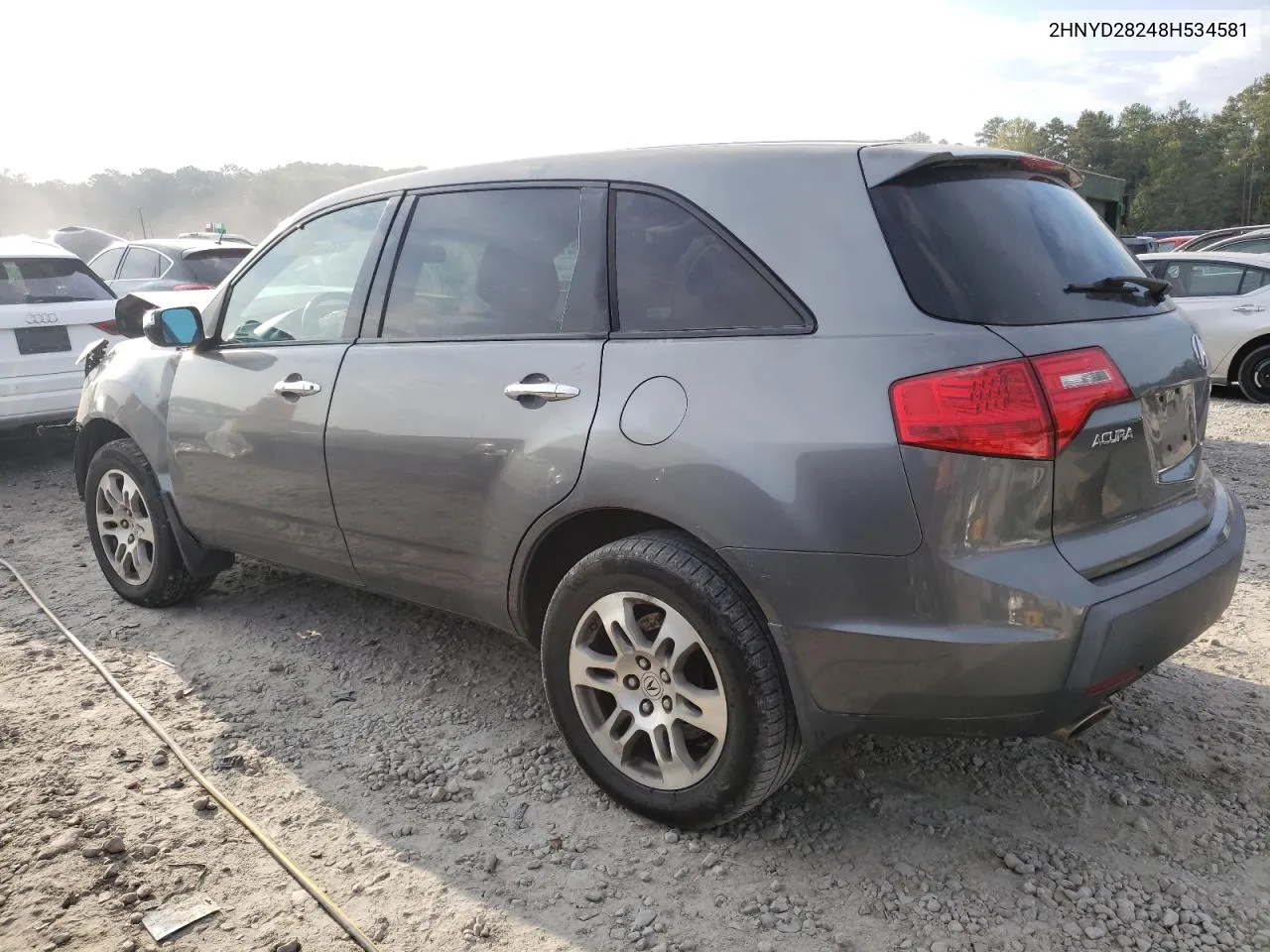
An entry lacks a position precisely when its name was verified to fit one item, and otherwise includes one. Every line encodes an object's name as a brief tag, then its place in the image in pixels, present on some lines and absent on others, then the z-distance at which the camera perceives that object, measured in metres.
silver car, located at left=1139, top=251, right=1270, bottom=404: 9.20
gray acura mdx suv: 2.15
